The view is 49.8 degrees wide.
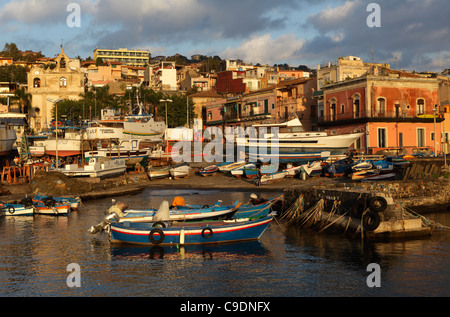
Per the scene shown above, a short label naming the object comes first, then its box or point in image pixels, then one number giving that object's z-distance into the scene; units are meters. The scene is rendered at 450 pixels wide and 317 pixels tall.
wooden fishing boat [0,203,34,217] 33.78
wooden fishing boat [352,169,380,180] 41.62
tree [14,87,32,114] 88.31
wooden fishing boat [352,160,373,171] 42.69
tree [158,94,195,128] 85.69
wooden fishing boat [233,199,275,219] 26.49
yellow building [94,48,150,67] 196.15
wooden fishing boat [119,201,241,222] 25.75
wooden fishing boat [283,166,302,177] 48.56
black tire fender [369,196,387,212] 22.91
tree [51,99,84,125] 84.12
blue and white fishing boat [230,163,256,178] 51.44
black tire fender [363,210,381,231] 22.97
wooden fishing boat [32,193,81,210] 34.47
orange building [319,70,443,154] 52.81
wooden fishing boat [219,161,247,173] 53.14
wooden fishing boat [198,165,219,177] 53.28
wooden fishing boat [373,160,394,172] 42.69
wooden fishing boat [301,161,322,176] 47.59
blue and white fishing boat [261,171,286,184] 46.88
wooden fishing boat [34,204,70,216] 33.81
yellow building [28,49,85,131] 90.94
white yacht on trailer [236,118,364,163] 52.97
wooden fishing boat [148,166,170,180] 53.31
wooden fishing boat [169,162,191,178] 53.31
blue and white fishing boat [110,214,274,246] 23.00
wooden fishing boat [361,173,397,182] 40.09
